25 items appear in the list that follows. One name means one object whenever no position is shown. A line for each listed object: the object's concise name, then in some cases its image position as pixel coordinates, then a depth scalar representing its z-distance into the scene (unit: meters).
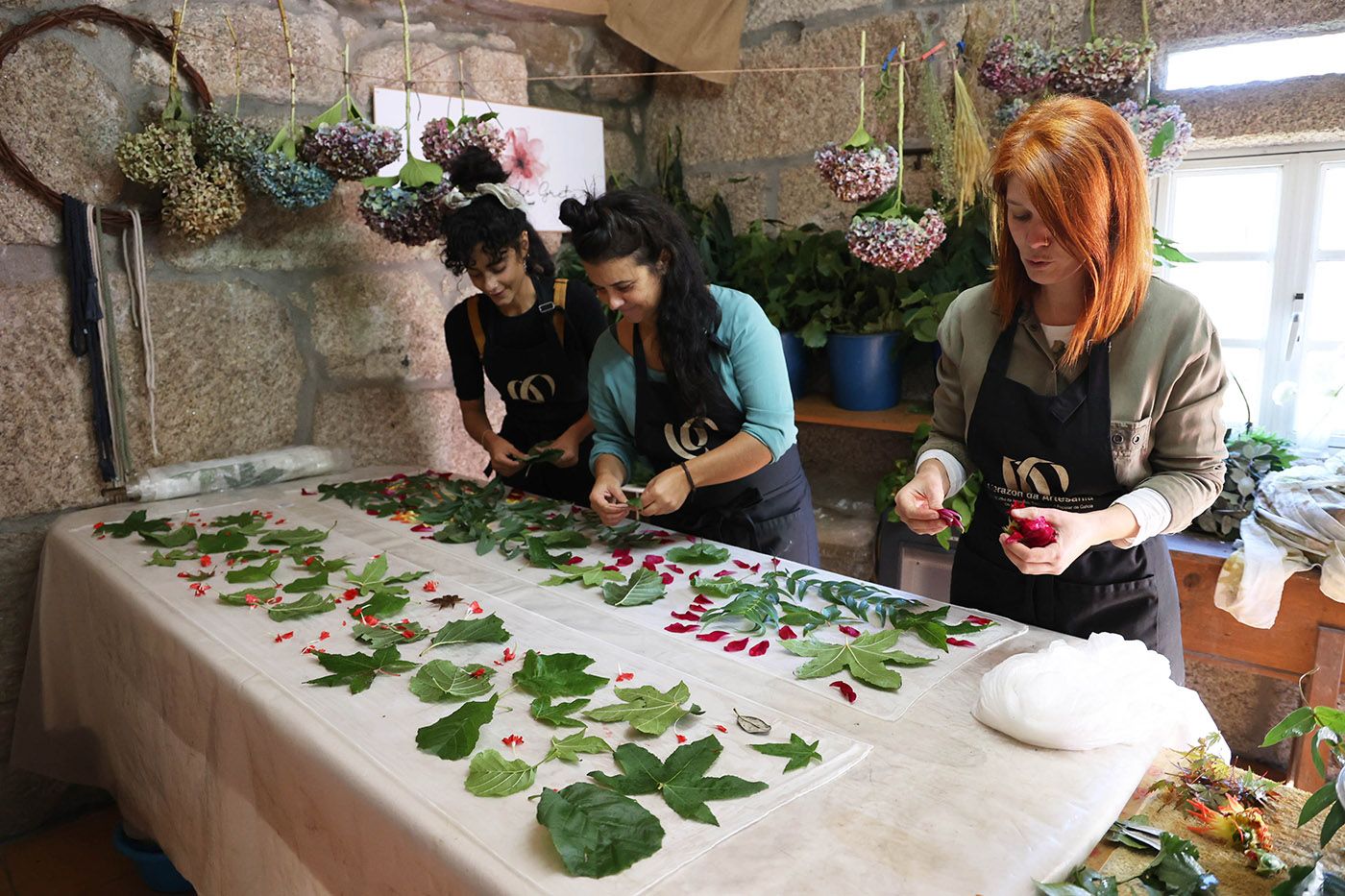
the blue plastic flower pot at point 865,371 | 2.87
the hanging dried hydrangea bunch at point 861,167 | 2.37
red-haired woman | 1.35
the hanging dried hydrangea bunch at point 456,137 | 2.37
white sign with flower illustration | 3.02
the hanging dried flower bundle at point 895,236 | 2.40
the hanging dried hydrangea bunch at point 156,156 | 2.13
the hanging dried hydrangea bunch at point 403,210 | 2.36
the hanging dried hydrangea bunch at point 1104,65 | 2.30
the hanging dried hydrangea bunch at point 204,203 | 2.21
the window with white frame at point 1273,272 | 2.40
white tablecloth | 0.87
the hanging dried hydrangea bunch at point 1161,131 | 2.23
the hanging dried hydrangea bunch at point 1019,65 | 2.39
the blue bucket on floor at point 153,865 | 1.98
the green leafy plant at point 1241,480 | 2.30
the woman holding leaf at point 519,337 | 2.24
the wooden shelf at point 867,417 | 2.79
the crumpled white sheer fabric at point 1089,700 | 1.04
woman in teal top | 1.91
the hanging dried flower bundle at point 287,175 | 2.26
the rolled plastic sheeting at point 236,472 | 2.37
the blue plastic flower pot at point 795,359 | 3.04
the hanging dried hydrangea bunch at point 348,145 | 2.24
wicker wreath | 2.09
